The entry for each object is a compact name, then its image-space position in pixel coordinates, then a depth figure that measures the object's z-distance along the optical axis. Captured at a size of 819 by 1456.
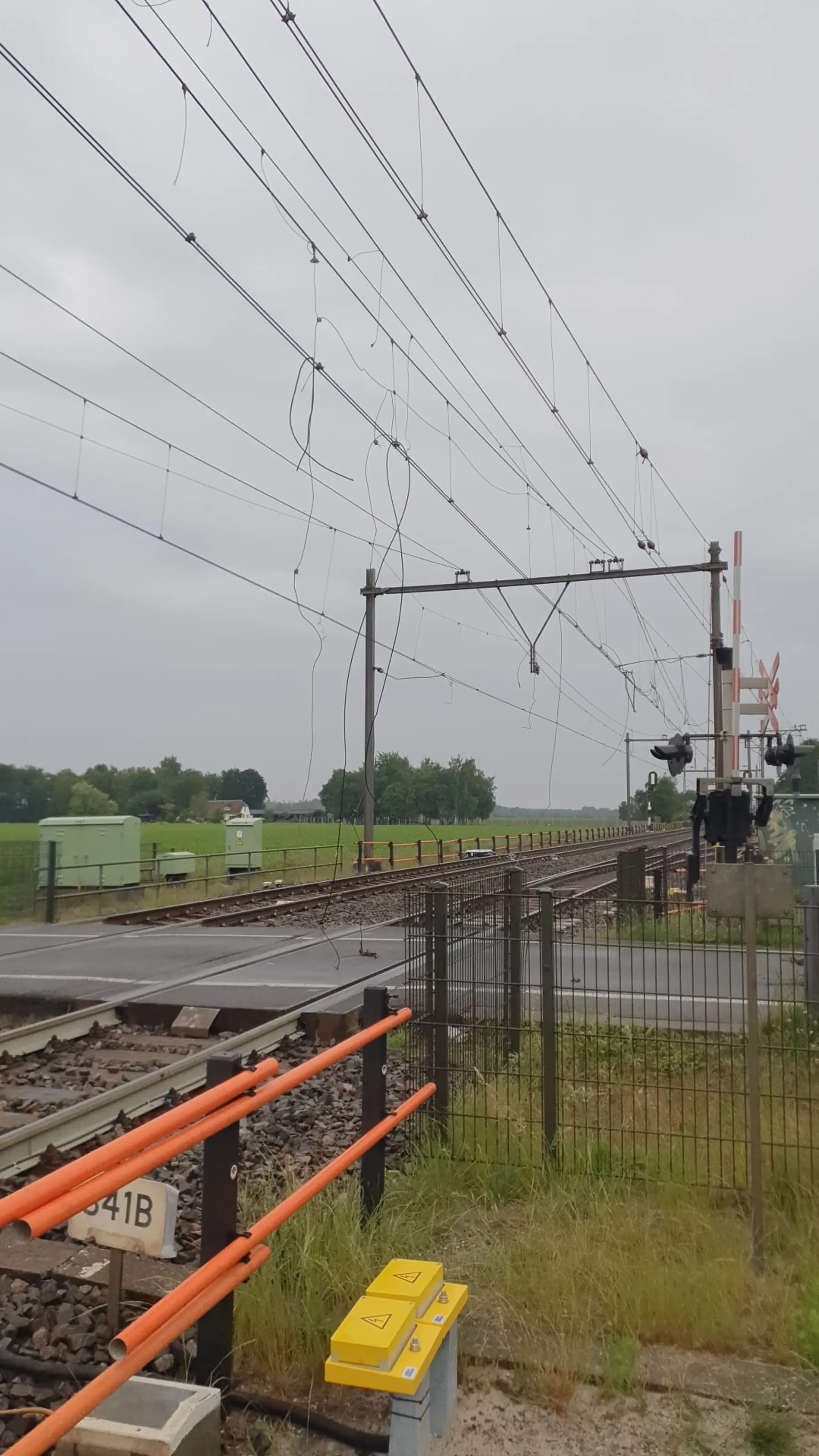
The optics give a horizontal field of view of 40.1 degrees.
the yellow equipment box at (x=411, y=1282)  3.66
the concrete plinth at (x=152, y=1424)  3.06
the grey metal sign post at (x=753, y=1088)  4.79
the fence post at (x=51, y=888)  20.91
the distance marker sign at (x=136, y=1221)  3.25
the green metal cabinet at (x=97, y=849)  25.22
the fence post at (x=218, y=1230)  3.59
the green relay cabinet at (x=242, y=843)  31.77
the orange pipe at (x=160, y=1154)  2.54
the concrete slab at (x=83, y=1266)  4.68
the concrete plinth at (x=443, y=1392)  3.64
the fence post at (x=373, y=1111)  5.07
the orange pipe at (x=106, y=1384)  2.39
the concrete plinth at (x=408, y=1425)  3.31
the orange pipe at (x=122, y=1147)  2.50
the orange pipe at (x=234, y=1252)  2.87
